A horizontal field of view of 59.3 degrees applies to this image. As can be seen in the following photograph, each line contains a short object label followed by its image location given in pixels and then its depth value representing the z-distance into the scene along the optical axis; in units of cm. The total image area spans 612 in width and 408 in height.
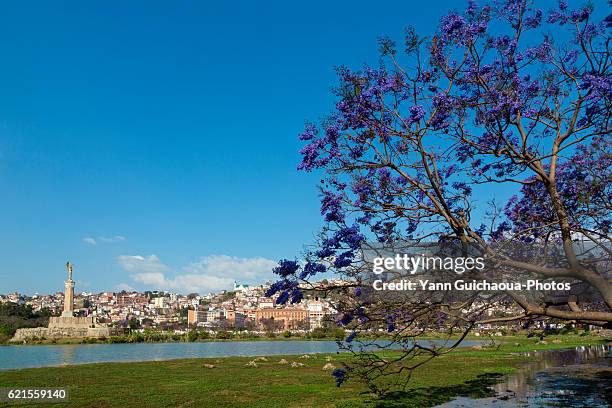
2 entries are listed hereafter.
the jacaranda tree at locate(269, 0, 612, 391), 1016
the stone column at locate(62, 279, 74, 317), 12319
